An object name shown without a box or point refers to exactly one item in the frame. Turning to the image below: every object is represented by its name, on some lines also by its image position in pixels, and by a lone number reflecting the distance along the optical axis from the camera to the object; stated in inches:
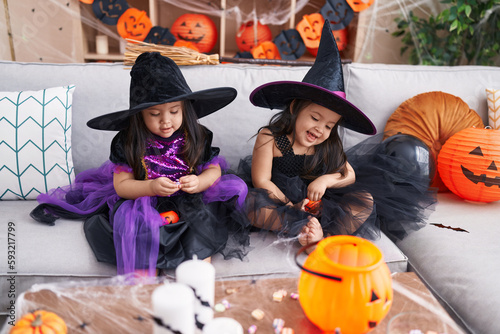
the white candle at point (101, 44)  109.0
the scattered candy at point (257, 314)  33.2
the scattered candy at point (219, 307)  33.9
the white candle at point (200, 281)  29.2
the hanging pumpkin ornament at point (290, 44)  111.7
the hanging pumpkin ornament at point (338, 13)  110.0
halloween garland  107.0
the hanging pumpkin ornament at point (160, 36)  106.5
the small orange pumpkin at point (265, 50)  111.3
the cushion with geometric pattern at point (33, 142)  56.5
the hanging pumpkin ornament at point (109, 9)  103.4
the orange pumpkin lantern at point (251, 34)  111.8
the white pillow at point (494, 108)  69.4
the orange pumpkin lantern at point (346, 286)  28.8
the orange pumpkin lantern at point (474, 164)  59.3
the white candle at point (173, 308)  25.6
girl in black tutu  51.2
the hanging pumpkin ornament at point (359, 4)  109.3
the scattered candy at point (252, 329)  31.4
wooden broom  67.7
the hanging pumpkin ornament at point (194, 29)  110.2
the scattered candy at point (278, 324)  31.8
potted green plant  104.4
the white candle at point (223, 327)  29.0
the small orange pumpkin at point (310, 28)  111.0
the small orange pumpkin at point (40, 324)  27.4
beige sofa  44.7
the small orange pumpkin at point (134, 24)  105.2
